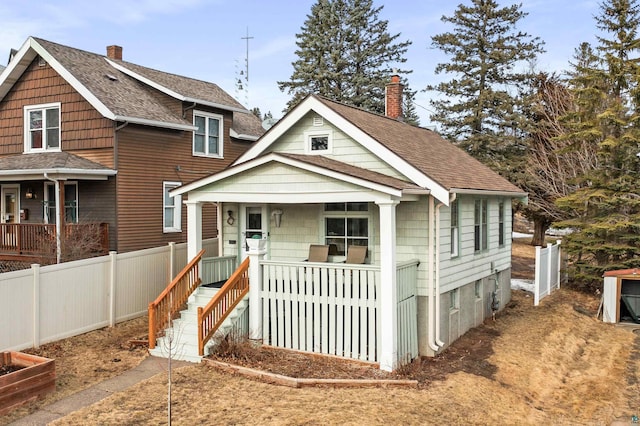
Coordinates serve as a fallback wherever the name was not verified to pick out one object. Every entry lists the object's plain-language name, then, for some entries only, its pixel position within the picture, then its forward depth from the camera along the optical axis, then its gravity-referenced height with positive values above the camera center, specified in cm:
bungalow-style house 1016 -50
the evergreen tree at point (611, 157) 1733 +179
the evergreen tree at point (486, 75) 3080 +791
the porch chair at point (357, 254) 1170 -88
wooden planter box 755 -238
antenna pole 3641 +1086
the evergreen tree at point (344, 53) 3753 +1121
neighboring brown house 1559 +207
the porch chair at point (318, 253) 1212 -89
